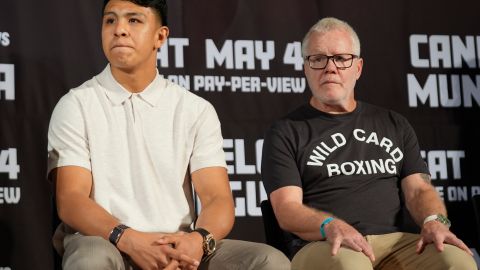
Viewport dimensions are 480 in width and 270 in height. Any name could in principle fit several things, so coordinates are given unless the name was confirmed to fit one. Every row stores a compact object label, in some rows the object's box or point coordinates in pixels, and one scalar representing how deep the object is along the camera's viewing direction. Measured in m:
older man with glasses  3.09
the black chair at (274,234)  3.31
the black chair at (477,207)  3.35
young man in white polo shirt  2.79
